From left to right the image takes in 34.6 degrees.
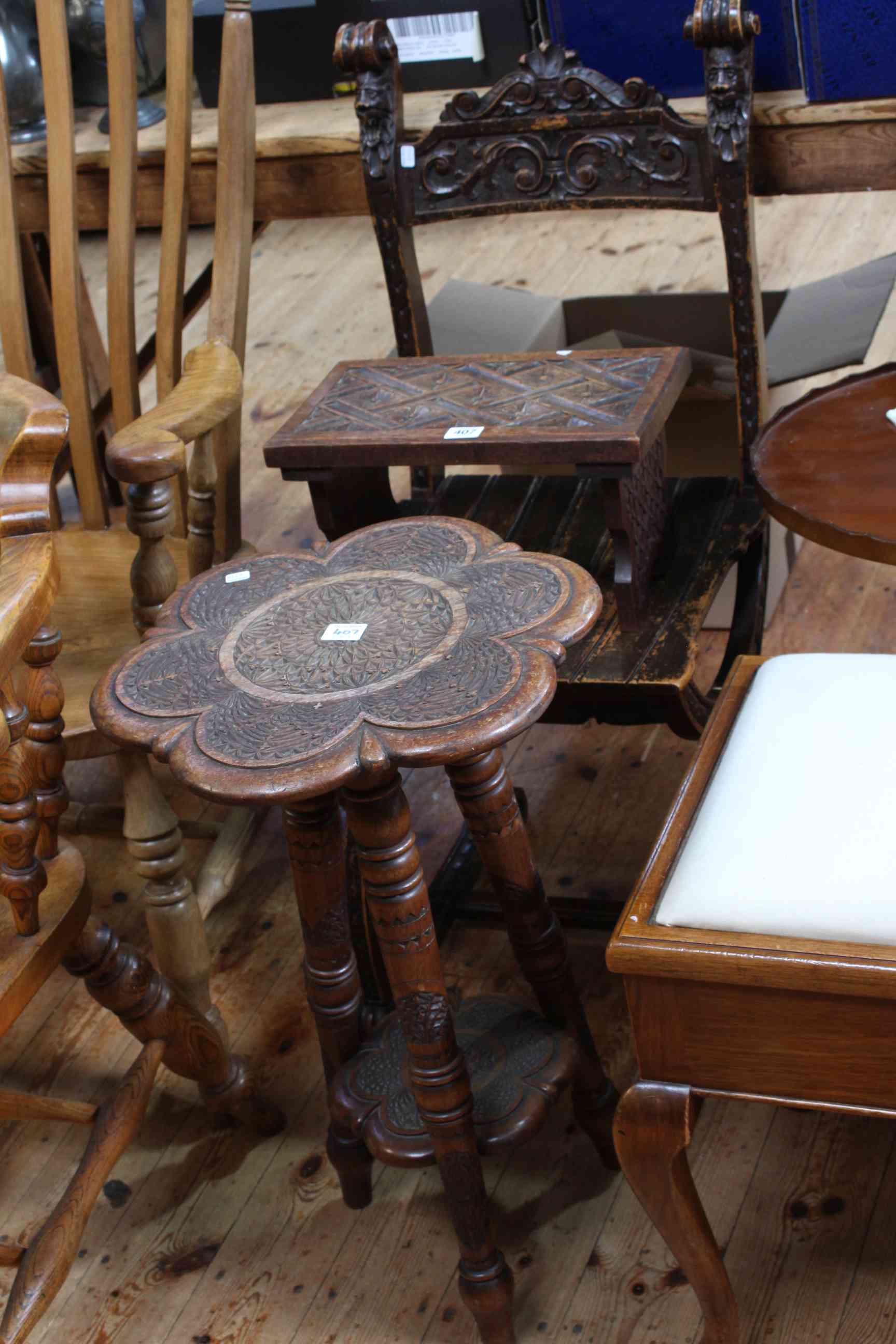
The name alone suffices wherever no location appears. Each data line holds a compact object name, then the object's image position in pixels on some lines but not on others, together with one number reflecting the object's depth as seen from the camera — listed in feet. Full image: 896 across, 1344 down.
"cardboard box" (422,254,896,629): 7.34
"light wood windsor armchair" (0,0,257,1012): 5.20
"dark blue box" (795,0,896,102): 5.82
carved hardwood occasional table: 3.66
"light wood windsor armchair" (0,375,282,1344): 3.84
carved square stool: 5.19
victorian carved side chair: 5.49
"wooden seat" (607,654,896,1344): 3.46
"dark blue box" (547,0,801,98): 6.14
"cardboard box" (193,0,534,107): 6.79
